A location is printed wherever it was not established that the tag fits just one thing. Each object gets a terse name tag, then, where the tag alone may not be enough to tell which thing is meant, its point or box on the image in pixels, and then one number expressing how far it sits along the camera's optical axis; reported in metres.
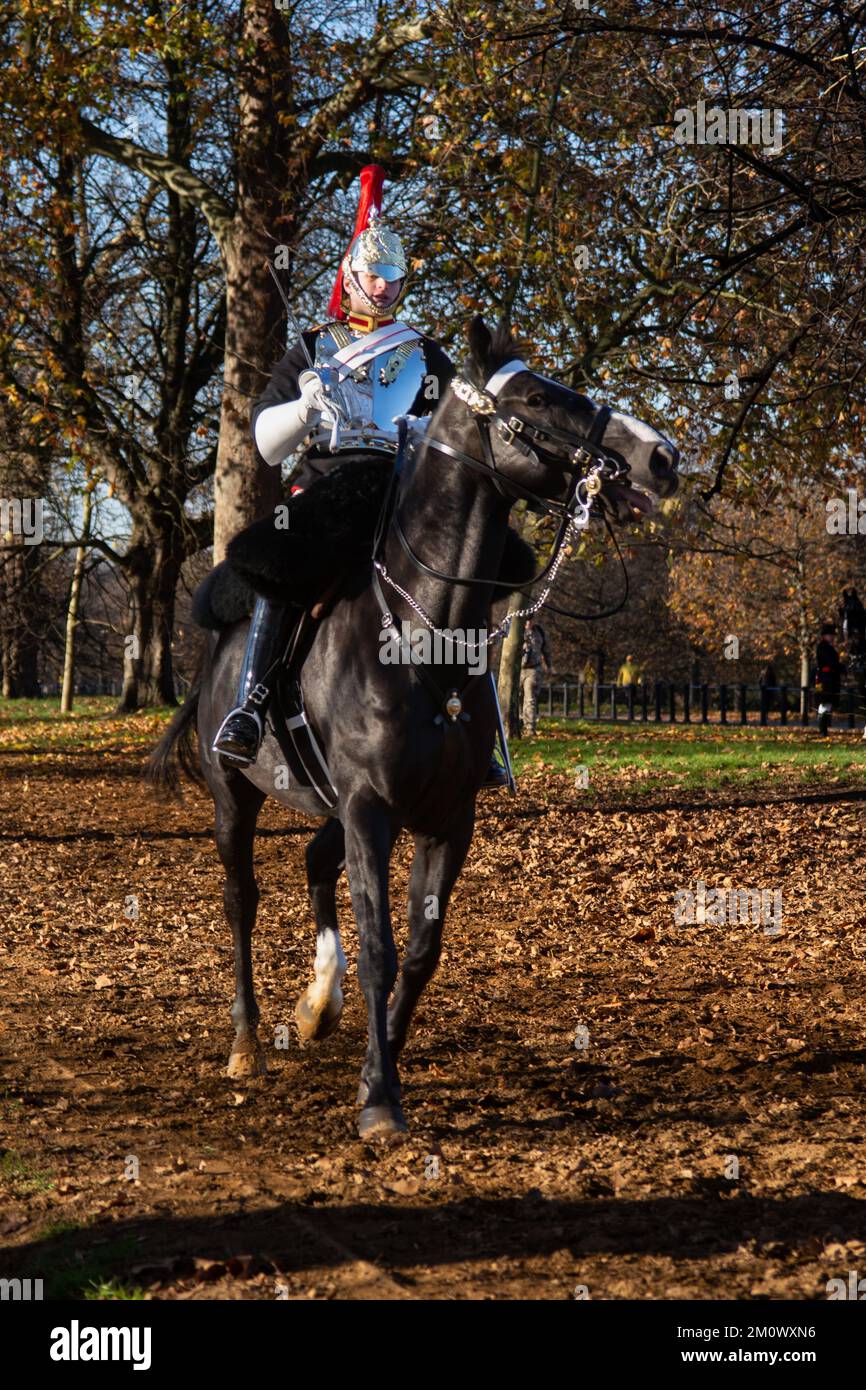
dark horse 5.34
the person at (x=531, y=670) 25.17
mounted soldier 6.59
